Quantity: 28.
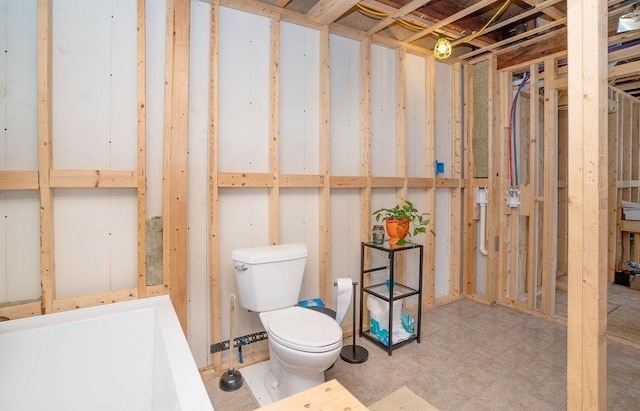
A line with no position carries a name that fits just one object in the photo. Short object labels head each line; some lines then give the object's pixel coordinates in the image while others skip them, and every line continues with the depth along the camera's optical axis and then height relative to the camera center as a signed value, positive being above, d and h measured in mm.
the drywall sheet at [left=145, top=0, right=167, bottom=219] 1858 +636
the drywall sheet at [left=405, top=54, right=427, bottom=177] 3000 +825
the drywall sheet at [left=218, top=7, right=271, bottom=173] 2102 +762
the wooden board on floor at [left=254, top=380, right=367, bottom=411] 1050 -684
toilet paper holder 2197 -1095
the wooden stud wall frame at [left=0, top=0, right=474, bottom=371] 1586 +181
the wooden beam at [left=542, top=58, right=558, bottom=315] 2855 +85
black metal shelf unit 2297 -718
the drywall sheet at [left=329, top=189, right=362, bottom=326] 2600 -283
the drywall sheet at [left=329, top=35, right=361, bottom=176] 2555 +790
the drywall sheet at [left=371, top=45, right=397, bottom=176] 2762 +807
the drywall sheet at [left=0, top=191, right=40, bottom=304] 1554 -202
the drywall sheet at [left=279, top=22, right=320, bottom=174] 2332 +785
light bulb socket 2543 +1234
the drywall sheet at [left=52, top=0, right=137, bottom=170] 1660 +659
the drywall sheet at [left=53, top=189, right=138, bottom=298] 1685 -200
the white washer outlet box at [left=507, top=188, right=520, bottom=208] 3152 +25
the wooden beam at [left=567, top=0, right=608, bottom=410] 1054 -18
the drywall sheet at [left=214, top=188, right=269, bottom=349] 2121 -201
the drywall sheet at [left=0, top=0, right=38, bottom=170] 1531 +591
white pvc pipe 3252 -281
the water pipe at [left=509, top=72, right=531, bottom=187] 3203 +507
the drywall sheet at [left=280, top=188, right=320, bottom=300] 2371 -177
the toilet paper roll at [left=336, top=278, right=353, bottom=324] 2131 -627
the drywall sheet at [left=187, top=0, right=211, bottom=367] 2000 +97
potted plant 2463 -188
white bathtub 1275 -689
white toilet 1598 -684
